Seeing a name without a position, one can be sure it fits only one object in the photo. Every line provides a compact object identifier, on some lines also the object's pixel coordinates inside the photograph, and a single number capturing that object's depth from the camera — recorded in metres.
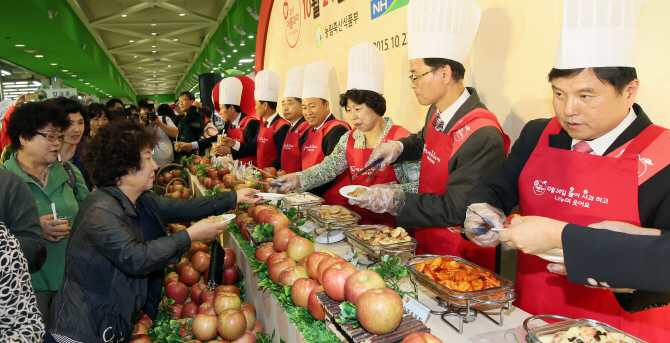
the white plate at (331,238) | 2.22
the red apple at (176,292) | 2.46
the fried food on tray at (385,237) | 1.73
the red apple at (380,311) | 1.12
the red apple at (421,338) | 1.06
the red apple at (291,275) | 1.67
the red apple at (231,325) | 1.84
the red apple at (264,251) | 2.07
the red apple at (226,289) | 2.19
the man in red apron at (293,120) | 4.57
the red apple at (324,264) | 1.54
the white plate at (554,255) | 1.27
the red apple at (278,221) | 2.24
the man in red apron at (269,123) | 5.16
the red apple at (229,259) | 2.53
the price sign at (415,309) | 1.21
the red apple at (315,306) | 1.42
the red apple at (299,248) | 1.89
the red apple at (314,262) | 1.65
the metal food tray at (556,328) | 1.04
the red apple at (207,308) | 2.03
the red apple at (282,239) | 2.03
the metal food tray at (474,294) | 1.24
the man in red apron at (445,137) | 1.96
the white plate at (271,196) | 2.51
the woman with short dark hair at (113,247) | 1.77
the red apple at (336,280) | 1.36
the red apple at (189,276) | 2.61
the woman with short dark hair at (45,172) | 2.36
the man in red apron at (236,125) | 5.40
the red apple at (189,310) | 2.31
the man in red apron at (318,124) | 3.85
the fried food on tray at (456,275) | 1.31
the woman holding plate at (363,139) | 3.04
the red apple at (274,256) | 1.90
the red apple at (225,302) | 1.97
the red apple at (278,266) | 1.80
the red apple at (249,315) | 1.98
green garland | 1.35
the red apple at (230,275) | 2.49
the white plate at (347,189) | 2.24
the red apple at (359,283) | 1.27
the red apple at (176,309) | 2.37
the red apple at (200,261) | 2.64
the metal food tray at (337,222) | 2.14
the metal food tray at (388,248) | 1.67
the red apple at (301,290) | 1.53
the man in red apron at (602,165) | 1.37
